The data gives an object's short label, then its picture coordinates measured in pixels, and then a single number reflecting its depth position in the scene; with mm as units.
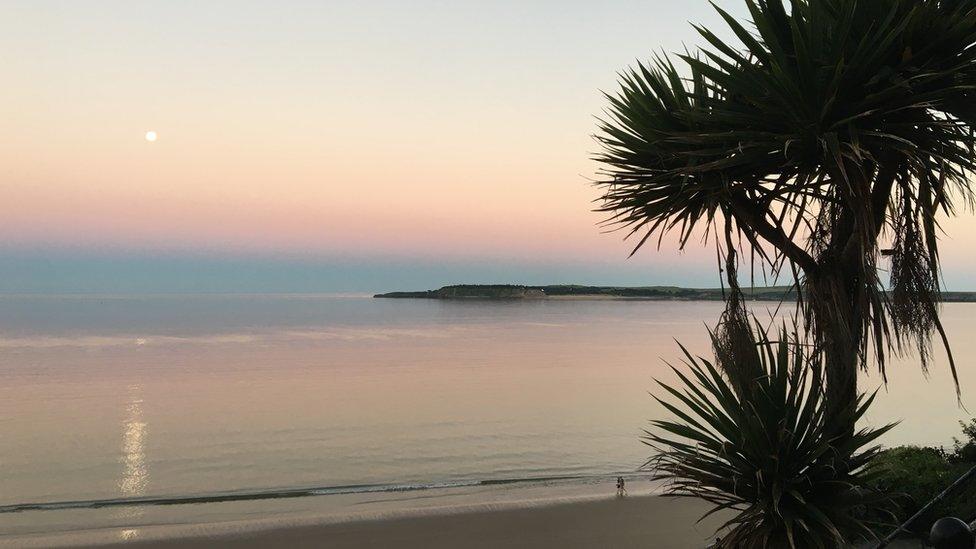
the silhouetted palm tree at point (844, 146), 4746
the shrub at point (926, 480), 6484
